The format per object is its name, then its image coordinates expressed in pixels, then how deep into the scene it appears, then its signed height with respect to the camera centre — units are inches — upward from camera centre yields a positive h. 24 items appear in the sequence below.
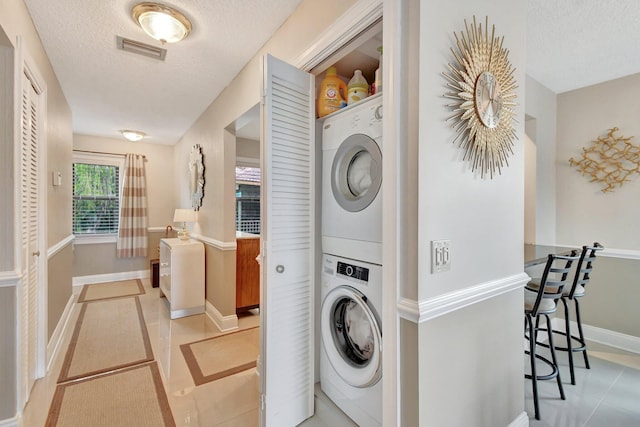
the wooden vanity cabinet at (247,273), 132.7 -27.7
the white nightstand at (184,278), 132.6 -30.3
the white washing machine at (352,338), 56.0 -27.3
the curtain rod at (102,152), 189.5 +39.6
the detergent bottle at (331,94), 68.8 +28.4
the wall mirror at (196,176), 145.7 +19.1
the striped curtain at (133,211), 196.4 +0.9
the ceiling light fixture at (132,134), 173.0 +46.7
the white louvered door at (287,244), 58.8 -6.7
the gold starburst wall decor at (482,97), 48.2 +20.6
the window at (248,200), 197.2 +9.0
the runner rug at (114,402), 67.0 -47.8
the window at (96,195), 190.1 +11.4
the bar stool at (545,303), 68.2 -22.7
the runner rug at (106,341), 90.8 -47.7
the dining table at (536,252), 73.6 -11.7
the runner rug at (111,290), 163.1 -46.7
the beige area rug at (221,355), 88.1 -48.1
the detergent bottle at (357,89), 64.7 +27.5
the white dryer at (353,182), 55.6 +6.8
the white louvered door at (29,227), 72.0 -4.0
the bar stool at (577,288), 79.0 -20.7
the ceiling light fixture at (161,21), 68.8 +46.9
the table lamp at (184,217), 149.9 -2.4
